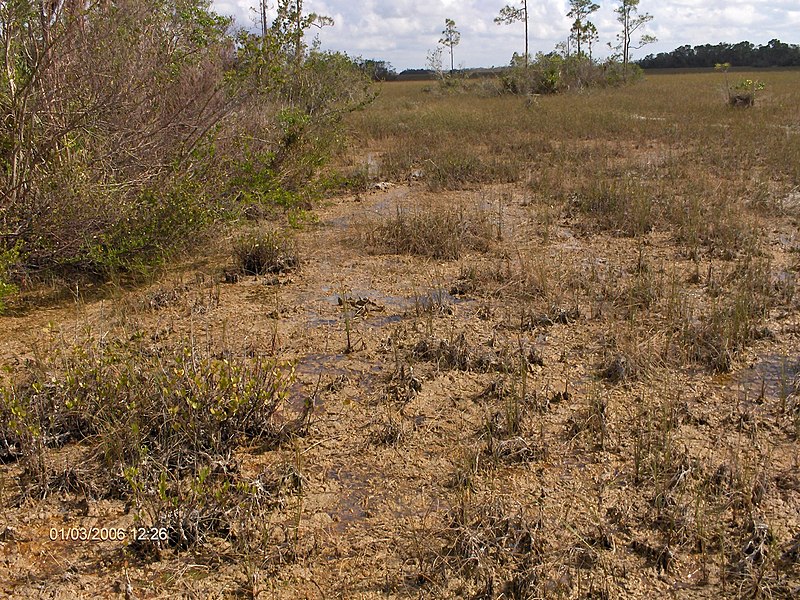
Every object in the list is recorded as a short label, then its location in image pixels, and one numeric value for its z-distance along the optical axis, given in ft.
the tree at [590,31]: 106.32
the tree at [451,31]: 119.65
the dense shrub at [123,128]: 14.79
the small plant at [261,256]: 19.20
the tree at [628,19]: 119.48
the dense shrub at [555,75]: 82.99
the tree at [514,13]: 108.58
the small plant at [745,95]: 54.29
